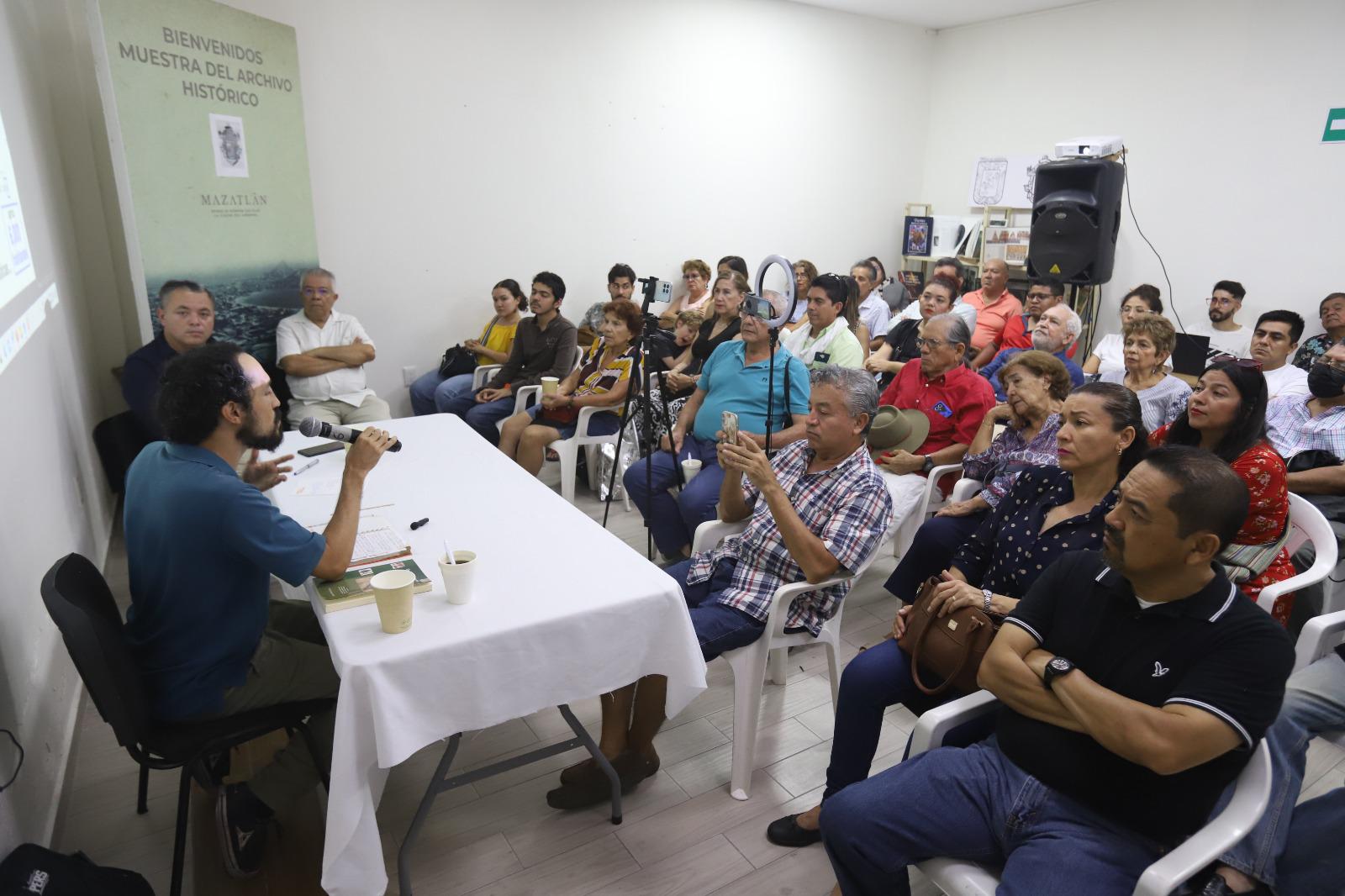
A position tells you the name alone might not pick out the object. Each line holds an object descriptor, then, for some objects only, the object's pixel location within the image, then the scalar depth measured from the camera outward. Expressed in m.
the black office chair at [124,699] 1.40
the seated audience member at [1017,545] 1.80
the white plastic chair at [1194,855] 1.18
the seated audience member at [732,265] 5.63
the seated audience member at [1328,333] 4.49
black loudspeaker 4.96
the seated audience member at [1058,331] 3.88
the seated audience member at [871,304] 5.75
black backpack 1.30
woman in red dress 2.12
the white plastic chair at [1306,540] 2.01
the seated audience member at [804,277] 5.90
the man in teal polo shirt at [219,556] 1.54
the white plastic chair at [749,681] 2.04
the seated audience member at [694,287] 5.70
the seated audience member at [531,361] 4.41
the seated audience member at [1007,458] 2.48
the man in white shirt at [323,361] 3.95
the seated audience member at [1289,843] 1.28
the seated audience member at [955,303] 4.85
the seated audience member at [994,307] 5.21
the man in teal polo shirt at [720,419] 3.18
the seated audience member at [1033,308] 4.79
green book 1.61
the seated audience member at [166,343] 3.09
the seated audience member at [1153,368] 3.16
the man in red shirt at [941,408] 3.09
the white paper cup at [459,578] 1.58
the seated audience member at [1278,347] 3.79
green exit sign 4.65
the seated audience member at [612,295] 5.28
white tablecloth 1.43
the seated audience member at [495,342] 4.93
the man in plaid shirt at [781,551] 2.01
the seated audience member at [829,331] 4.03
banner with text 3.40
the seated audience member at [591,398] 3.95
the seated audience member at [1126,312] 4.76
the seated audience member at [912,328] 4.93
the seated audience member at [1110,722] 1.25
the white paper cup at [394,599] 1.49
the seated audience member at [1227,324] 4.83
